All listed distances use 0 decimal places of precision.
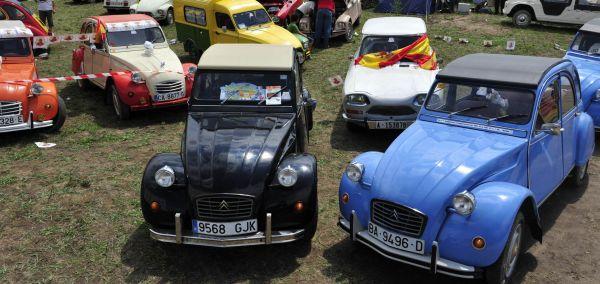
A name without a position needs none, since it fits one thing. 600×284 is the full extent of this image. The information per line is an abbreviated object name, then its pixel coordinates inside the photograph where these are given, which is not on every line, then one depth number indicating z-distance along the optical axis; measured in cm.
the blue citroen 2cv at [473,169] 477
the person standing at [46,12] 1805
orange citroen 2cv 909
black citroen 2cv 532
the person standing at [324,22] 1625
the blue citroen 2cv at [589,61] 897
